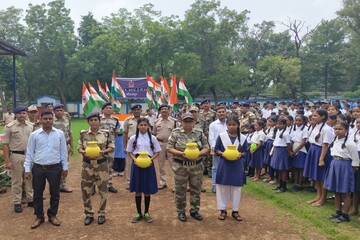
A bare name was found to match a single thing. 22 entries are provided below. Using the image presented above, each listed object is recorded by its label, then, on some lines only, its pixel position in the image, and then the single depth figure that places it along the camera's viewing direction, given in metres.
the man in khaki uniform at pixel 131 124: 7.50
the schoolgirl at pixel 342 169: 5.30
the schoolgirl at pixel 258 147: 8.31
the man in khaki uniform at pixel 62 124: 7.21
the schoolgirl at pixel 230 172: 5.32
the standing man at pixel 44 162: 5.15
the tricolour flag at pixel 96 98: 10.41
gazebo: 10.88
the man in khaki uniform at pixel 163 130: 7.53
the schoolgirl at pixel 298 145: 7.08
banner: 14.38
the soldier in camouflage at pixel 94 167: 5.26
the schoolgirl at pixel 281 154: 7.17
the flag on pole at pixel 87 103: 10.38
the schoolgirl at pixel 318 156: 6.17
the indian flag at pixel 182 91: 11.27
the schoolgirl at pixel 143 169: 5.28
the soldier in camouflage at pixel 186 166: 5.39
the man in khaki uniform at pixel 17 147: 6.00
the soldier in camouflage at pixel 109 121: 7.11
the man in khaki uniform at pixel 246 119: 9.15
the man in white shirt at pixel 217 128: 6.81
